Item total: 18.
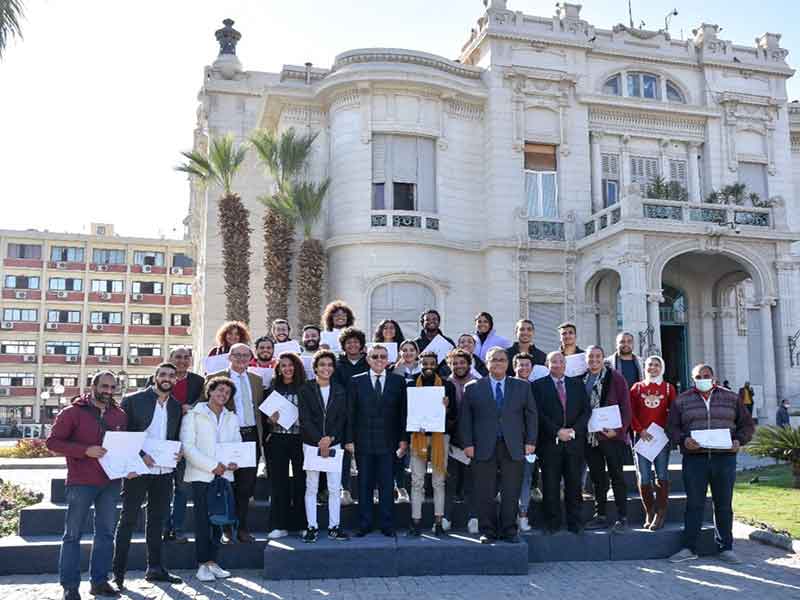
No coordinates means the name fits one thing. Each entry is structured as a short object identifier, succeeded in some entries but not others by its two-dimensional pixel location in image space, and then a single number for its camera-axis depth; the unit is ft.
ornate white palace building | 72.95
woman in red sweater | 28.73
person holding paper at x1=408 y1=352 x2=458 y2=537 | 27.22
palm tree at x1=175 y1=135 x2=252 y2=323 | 76.38
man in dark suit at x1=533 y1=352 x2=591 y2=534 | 27.99
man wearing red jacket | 22.40
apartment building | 201.46
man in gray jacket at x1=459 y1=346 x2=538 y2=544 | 26.78
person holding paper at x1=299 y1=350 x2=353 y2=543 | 26.73
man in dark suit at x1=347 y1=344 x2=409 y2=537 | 27.35
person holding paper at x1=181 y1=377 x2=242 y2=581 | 24.72
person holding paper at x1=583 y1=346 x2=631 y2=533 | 28.19
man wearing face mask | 27.55
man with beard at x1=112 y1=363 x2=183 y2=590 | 24.07
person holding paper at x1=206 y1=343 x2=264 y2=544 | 26.37
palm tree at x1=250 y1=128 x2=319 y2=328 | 75.97
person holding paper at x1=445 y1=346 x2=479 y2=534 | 28.48
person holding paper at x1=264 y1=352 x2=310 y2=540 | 27.67
